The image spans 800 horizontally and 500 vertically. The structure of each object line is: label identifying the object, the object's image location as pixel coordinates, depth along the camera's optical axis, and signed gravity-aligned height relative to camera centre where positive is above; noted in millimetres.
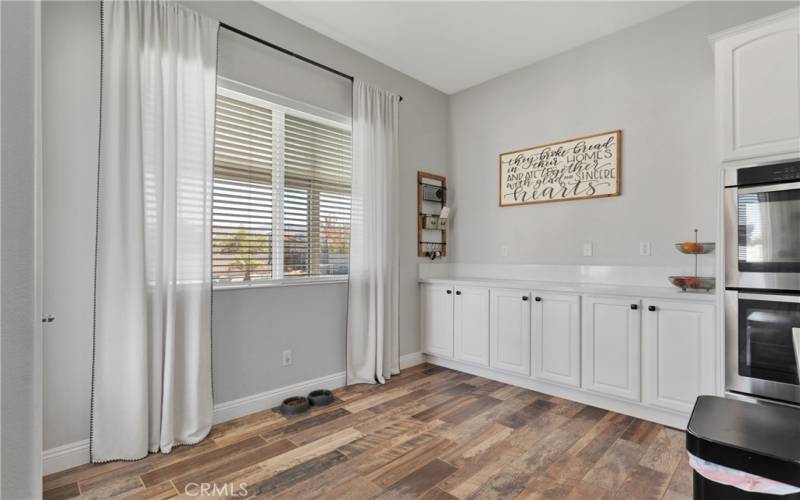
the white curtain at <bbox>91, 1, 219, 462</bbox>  2131 +113
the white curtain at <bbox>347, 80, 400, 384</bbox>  3414 +48
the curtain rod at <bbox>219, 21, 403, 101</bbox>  2668 +1523
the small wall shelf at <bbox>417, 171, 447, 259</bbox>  4113 +405
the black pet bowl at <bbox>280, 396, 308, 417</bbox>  2799 -1108
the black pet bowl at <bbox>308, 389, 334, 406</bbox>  2959 -1101
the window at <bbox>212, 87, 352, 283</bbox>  2736 +462
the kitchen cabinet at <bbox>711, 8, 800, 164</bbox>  2055 +904
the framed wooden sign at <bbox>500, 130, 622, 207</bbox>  3293 +749
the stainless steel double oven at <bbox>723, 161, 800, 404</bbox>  2023 -139
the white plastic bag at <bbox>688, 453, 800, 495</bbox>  1019 -605
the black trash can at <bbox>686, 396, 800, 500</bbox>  1019 -517
